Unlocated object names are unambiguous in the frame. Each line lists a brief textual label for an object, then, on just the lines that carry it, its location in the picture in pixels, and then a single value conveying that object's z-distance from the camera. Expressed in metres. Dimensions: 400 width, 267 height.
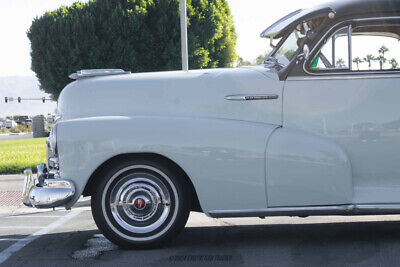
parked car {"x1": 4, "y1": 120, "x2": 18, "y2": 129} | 70.19
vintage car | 4.70
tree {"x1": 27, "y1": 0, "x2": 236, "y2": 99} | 27.95
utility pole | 13.15
